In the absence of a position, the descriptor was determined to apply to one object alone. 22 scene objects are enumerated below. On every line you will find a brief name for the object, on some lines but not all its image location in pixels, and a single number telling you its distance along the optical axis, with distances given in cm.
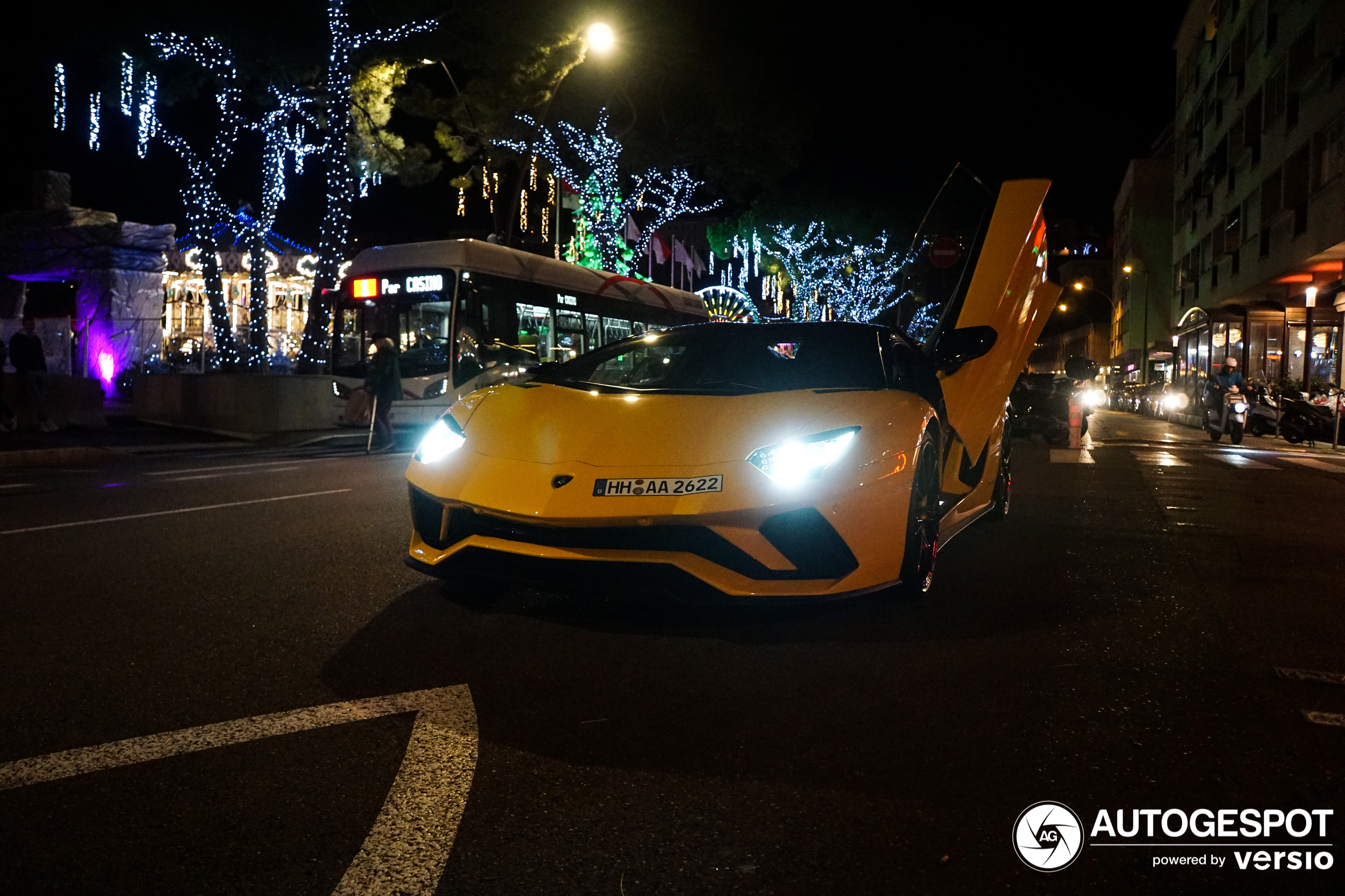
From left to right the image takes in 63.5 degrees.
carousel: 2425
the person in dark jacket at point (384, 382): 1436
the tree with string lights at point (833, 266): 5003
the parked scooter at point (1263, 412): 2166
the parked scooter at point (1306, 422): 2031
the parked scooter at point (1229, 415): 1972
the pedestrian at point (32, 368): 1477
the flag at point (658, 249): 5438
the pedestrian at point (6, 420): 1570
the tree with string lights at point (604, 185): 2830
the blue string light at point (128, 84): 1888
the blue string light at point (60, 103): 2159
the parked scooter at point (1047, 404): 1791
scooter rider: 2012
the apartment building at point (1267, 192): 2620
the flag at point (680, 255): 6544
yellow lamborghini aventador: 381
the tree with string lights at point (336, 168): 1908
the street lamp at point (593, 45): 2280
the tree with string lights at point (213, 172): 1895
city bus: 1702
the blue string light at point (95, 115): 2103
